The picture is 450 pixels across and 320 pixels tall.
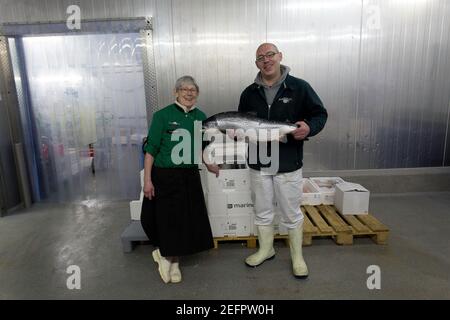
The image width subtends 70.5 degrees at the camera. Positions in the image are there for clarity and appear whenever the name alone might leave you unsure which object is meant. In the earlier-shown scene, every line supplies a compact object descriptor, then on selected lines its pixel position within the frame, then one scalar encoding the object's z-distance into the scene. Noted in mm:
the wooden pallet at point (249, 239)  2974
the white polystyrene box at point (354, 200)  3252
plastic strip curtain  4090
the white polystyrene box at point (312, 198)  3506
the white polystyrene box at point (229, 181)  2842
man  2322
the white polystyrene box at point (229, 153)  2861
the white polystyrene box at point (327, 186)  3520
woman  2322
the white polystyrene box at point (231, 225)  2955
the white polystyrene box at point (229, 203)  2893
